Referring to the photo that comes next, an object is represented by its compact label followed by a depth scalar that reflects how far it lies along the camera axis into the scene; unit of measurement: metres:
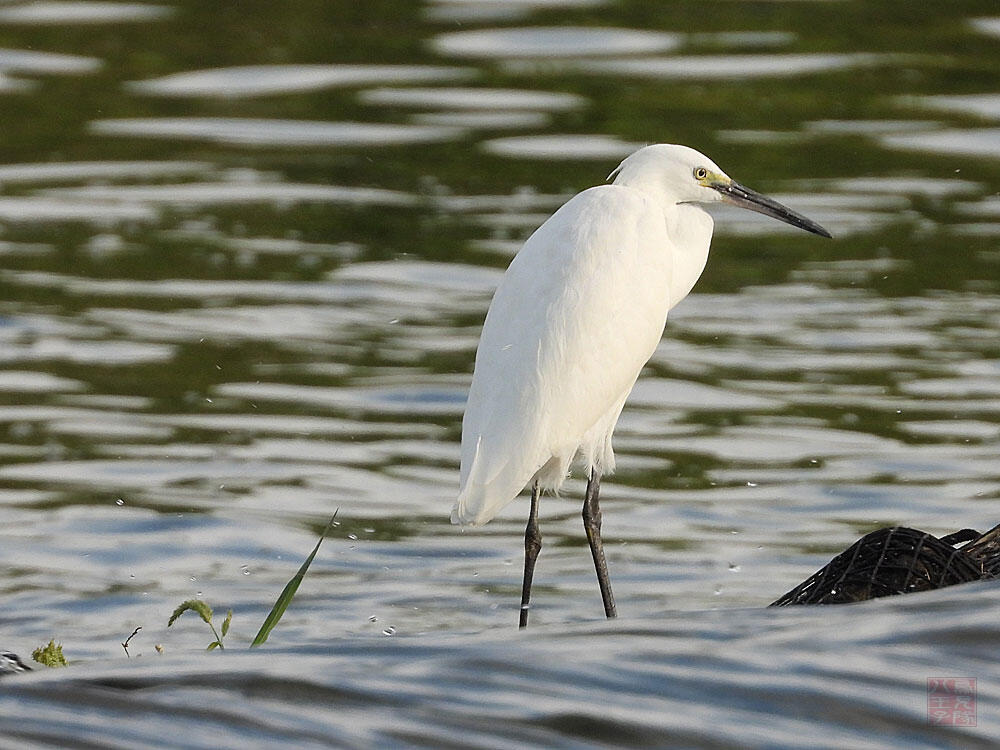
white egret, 12.66
